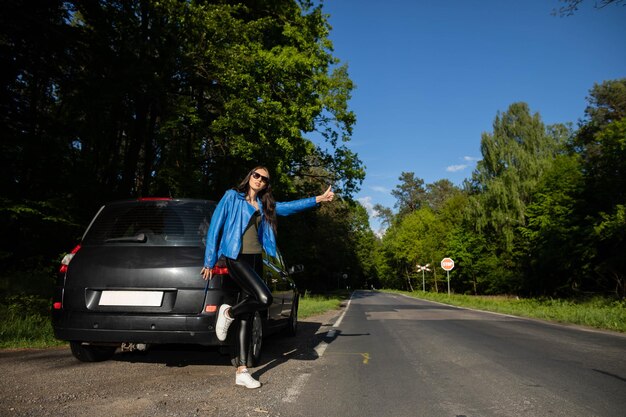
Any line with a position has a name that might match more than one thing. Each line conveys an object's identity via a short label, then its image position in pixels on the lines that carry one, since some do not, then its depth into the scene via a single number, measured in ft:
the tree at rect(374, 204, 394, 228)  268.82
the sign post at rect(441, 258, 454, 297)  95.67
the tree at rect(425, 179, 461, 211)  259.60
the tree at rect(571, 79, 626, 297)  82.38
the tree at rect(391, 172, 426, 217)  264.93
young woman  12.43
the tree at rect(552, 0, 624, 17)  25.53
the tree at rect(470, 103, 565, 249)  116.57
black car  12.69
